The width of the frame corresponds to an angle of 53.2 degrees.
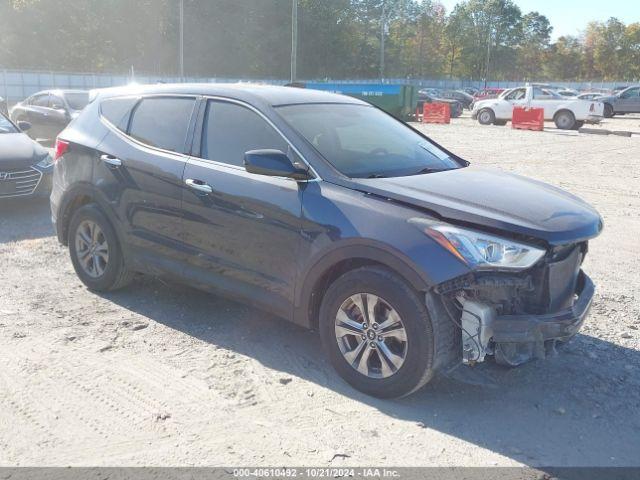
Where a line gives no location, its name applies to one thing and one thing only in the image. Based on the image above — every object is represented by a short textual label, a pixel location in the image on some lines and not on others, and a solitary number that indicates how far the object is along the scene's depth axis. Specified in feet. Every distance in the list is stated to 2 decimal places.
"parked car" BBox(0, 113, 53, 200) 27.94
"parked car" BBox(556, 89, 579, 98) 122.27
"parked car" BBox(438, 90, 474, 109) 146.00
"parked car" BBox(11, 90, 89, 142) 53.11
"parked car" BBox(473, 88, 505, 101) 156.34
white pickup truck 82.69
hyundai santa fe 11.45
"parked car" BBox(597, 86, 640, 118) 114.42
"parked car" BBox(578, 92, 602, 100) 125.69
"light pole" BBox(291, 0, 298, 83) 125.39
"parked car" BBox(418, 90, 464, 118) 117.08
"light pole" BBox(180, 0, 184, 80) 142.00
